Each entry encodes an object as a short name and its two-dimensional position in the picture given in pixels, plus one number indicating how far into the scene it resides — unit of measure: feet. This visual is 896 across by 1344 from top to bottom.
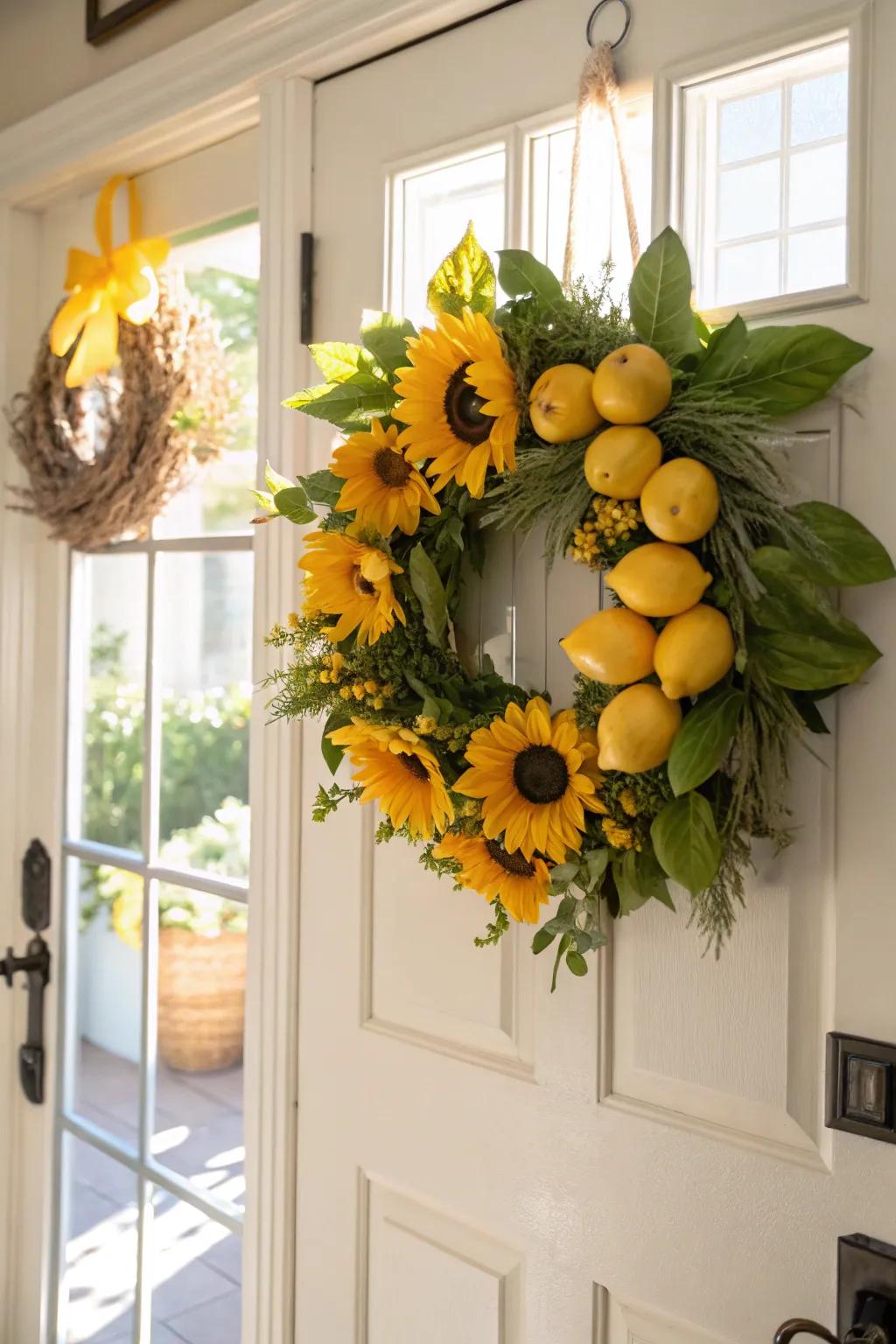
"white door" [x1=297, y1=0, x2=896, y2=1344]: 2.91
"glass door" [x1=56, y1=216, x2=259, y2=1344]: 4.94
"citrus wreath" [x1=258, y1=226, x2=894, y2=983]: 2.67
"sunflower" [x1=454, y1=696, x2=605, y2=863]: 2.91
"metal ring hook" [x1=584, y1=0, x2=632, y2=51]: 3.30
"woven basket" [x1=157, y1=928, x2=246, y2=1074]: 5.08
